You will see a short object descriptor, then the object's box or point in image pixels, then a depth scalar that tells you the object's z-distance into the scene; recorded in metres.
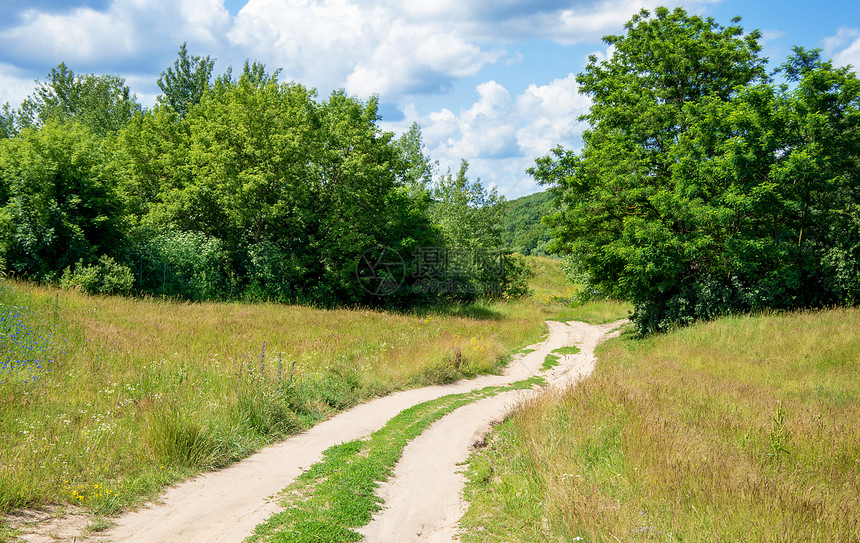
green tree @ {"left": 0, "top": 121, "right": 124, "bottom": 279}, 22.11
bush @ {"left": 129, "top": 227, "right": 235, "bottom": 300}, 26.28
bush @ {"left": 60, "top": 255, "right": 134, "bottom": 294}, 21.30
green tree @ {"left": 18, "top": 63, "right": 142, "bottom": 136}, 53.03
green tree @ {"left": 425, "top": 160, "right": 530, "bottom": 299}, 38.19
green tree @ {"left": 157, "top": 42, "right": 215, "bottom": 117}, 51.66
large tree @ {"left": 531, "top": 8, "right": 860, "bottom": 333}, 21.64
